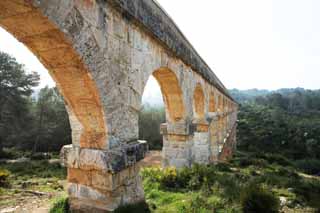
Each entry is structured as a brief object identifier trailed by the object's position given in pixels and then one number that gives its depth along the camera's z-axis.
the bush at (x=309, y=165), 18.39
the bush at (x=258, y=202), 3.94
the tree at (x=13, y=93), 17.92
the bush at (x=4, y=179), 9.46
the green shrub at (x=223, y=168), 8.47
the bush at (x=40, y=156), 19.17
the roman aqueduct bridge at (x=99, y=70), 2.12
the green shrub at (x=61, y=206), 3.22
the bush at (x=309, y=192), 5.24
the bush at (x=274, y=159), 16.66
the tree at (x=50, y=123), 21.66
